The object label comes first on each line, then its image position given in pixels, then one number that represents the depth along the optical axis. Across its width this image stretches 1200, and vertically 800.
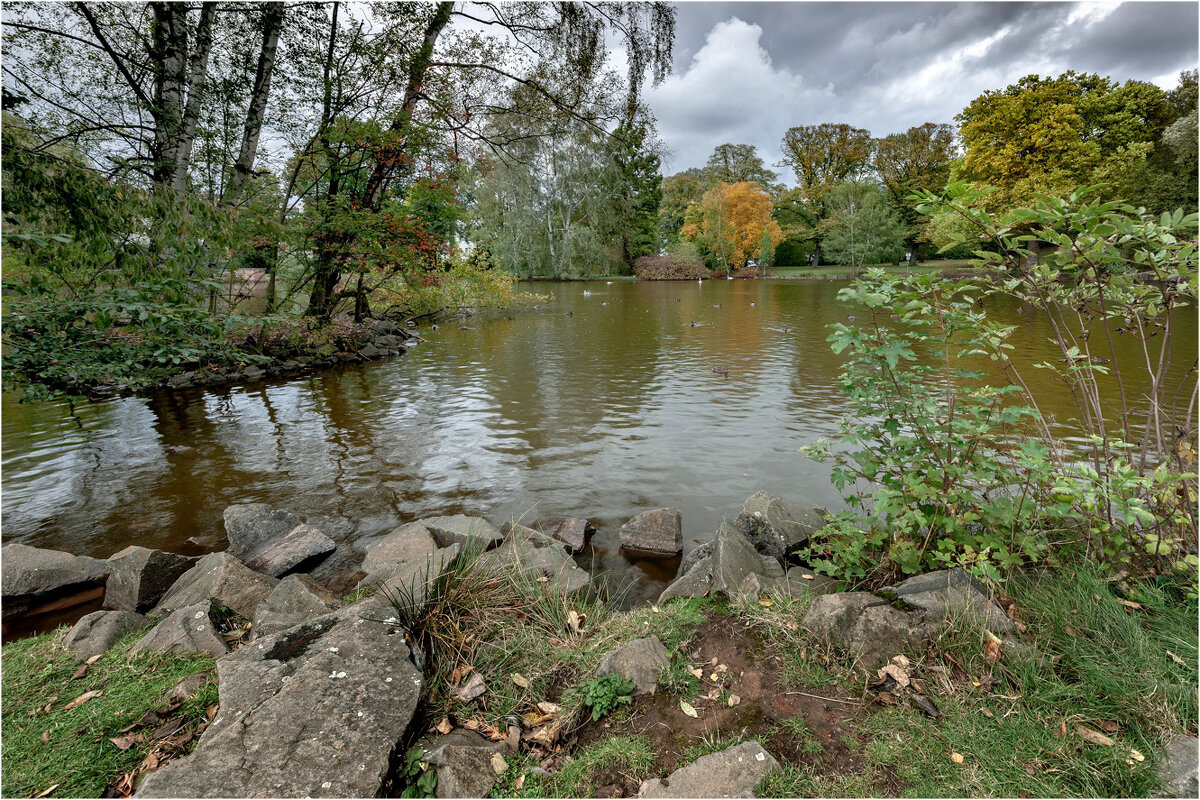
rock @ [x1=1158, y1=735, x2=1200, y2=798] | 1.79
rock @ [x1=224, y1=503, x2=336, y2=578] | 4.76
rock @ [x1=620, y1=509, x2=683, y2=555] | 5.12
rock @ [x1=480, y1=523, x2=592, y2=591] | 3.78
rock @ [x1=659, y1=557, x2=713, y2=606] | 3.82
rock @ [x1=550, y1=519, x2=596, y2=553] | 5.13
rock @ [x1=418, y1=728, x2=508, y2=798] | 2.12
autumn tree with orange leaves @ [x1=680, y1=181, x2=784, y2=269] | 50.75
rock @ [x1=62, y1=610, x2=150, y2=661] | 3.14
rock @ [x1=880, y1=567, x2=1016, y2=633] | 2.63
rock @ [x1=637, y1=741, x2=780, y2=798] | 2.03
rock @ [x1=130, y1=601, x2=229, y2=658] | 3.05
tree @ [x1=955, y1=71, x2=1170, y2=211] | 27.66
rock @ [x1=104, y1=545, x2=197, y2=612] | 4.06
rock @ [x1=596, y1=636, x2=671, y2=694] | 2.63
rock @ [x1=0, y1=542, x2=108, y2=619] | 4.06
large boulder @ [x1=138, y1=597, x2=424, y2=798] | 2.02
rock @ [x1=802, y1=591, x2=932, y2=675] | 2.62
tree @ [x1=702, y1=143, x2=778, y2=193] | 59.94
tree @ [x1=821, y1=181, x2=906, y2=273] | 45.12
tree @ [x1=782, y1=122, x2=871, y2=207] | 55.66
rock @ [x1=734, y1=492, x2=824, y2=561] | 4.64
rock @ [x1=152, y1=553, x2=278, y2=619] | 3.76
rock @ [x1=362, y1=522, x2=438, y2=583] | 4.43
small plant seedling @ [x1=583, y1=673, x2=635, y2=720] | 2.52
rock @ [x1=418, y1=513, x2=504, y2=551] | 4.84
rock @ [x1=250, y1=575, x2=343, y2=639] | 3.18
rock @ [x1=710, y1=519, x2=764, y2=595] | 3.68
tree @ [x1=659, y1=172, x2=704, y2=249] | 60.66
